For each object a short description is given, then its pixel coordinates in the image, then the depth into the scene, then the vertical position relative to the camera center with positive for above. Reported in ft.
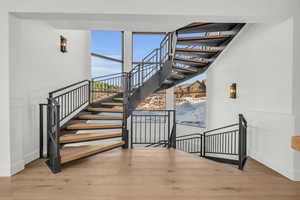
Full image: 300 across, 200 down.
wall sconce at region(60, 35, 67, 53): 13.34 +4.17
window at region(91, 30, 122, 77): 23.63 +6.59
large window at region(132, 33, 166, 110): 27.04 +7.61
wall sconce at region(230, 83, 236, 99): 14.08 +0.55
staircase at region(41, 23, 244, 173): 9.69 +0.52
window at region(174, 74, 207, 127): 24.40 -0.67
